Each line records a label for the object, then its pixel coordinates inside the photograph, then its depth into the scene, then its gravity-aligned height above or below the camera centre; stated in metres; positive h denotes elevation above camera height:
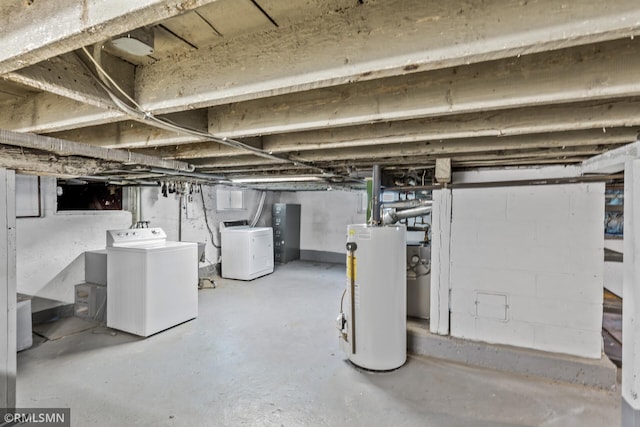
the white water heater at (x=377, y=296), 2.64 -0.74
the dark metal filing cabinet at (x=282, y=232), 7.16 -0.54
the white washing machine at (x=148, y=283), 3.28 -0.83
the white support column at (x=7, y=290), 2.01 -0.55
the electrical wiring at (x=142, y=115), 1.03 +0.36
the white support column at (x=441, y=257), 2.92 -0.45
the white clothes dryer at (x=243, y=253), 5.64 -0.81
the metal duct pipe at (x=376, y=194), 2.83 +0.14
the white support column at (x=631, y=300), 1.75 -0.52
